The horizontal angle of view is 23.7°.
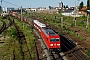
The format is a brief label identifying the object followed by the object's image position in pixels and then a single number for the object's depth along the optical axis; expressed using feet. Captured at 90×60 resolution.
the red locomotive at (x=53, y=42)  90.27
